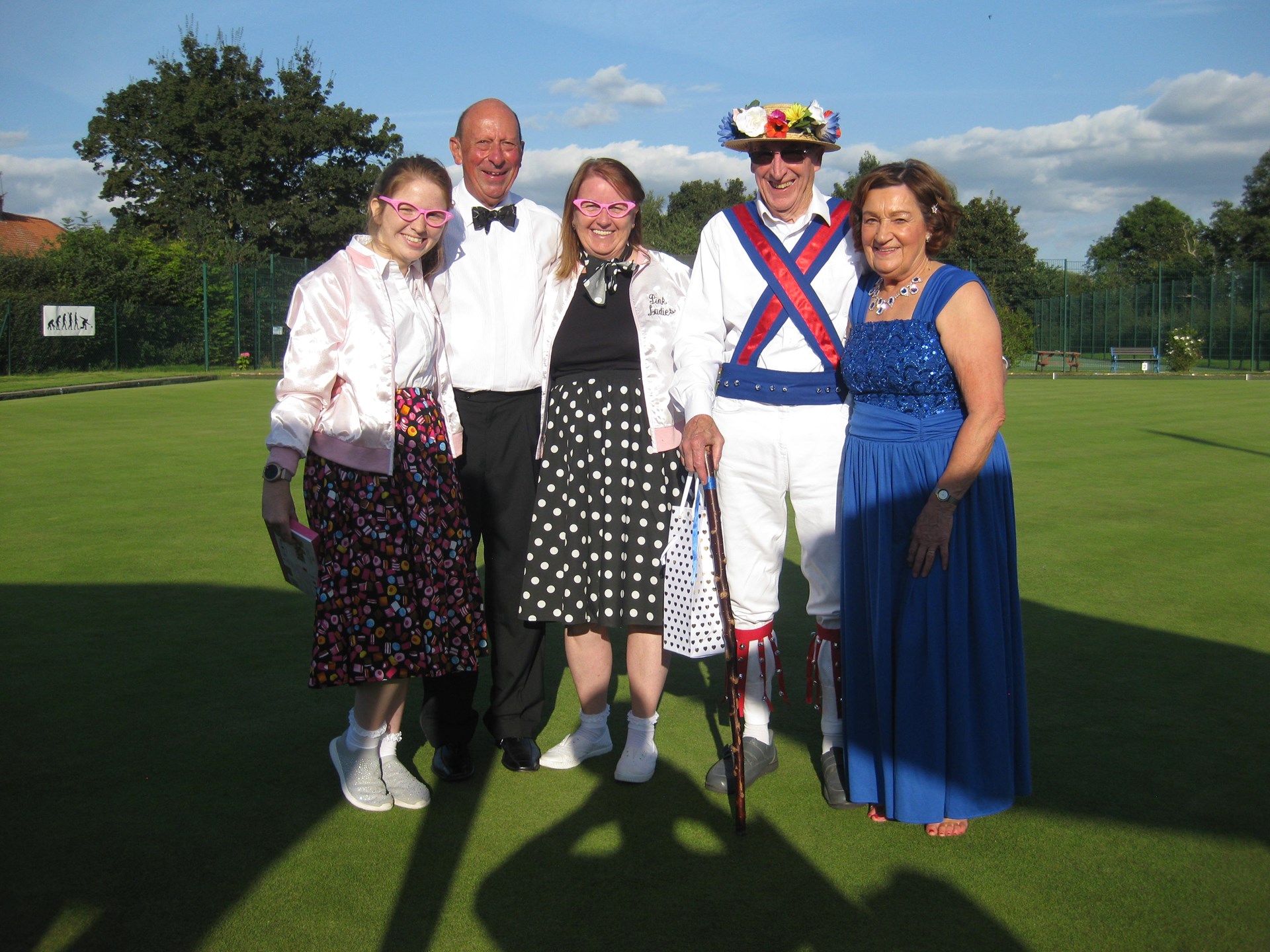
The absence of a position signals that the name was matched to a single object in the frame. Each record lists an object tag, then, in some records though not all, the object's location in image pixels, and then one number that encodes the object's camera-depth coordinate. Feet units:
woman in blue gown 9.80
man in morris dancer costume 10.93
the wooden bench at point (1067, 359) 115.55
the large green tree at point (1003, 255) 157.79
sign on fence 86.28
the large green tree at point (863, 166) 166.30
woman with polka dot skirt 11.30
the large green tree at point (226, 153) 150.20
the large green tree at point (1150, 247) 196.13
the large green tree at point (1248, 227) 170.50
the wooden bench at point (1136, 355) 118.73
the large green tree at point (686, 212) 168.45
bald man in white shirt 11.71
